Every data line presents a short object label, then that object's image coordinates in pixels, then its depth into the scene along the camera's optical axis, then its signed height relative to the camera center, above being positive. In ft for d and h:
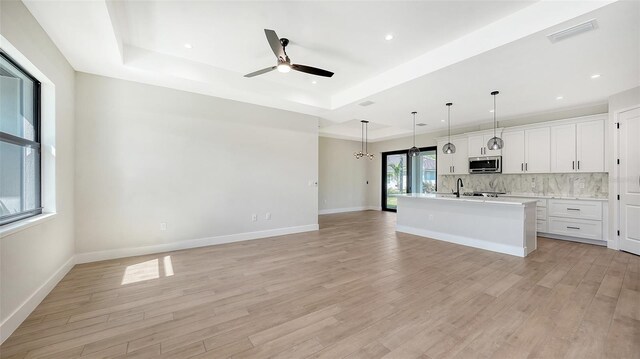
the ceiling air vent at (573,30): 8.04 +5.02
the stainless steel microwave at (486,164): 20.17 +1.11
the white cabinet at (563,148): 16.85 +2.04
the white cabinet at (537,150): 17.93 +2.03
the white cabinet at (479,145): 20.58 +2.81
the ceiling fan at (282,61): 9.02 +4.86
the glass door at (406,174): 27.48 +0.45
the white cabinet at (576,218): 15.57 -2.77
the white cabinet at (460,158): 22.44 +1.84
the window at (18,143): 7.31 +1.17
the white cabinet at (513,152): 19.21 +2.02
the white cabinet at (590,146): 15.83 +2.04
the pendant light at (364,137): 27.20 +5.06
